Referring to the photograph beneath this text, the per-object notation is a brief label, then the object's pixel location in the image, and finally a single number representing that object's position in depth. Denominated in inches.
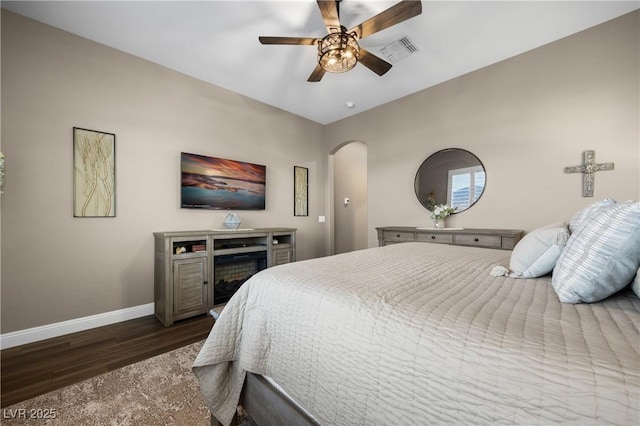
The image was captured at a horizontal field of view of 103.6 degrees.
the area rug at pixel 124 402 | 53.4
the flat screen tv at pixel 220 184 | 124.3
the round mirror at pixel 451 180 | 124.1
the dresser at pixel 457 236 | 102.5
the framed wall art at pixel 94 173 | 95.6
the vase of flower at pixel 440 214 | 126.9
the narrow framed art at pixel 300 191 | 174.1
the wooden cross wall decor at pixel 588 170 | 94.8
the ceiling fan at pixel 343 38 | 69.0
